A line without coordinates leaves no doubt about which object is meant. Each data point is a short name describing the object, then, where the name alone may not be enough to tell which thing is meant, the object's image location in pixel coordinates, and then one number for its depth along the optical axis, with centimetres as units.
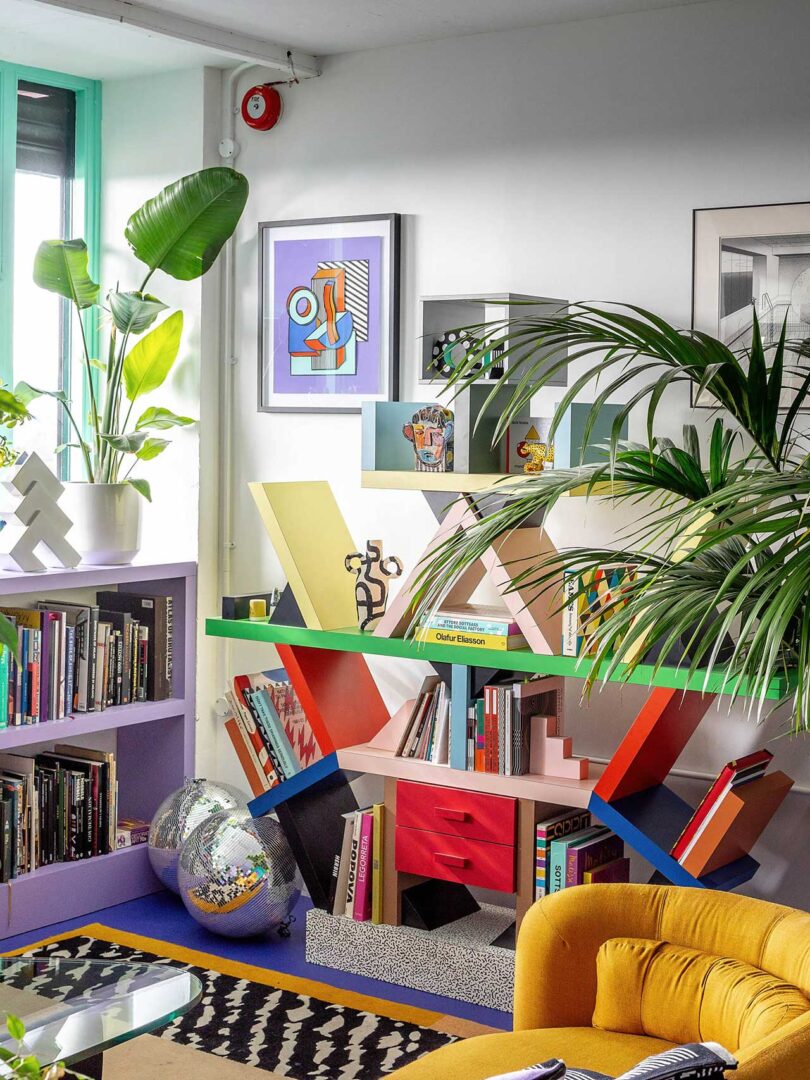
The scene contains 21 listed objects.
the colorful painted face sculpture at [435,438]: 353
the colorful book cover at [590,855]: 343
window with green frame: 445
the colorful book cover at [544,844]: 349
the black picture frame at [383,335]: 414
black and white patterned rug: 315
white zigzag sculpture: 400
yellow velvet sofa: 230
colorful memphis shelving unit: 335
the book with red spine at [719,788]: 321
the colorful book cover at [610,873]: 348
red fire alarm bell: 436
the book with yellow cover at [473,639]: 345
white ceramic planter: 426
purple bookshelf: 400
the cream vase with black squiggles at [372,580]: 376
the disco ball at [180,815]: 424
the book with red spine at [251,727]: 394
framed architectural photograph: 341
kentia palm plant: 231
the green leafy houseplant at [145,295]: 420
